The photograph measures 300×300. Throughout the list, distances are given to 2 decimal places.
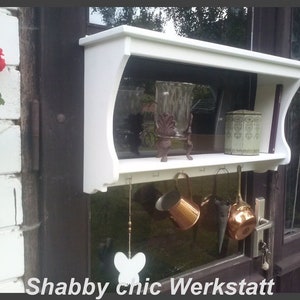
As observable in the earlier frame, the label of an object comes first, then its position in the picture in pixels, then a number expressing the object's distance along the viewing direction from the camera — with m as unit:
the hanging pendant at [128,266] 0.88
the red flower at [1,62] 0.73
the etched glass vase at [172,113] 0.92
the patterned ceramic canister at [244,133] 1.08
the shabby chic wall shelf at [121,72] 0.74
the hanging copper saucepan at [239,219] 1.14
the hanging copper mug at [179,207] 1.01
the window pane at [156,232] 1.00
